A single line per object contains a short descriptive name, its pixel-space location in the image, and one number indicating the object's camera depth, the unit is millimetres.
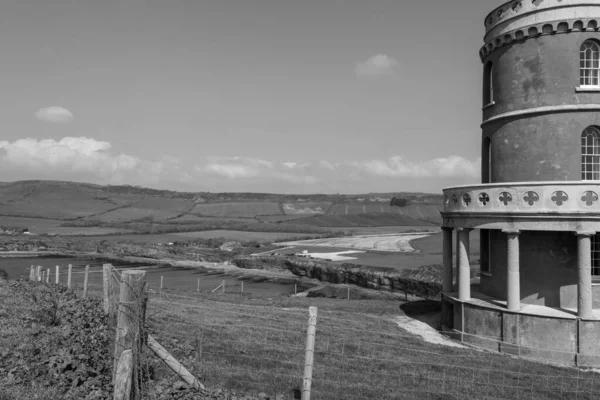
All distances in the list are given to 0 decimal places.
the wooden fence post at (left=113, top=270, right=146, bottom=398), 7289
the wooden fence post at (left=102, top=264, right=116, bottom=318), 11441
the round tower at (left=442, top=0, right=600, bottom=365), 16625
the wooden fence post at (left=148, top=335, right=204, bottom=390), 7547
